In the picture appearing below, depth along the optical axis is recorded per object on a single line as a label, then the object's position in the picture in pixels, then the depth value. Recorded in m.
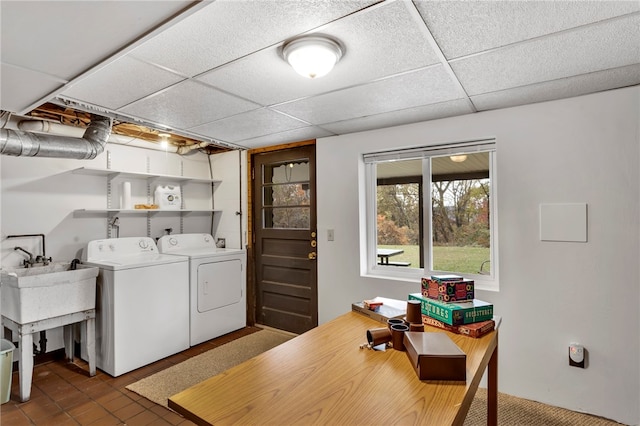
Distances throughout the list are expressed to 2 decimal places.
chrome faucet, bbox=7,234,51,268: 2.87
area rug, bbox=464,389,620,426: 2.18
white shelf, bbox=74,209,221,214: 3.23
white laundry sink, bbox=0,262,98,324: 2.45
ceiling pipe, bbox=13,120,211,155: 2.99
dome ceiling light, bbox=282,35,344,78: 1.51
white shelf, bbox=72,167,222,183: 3.17
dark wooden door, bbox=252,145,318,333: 3.62
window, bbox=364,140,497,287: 2.79
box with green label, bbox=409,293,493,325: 1.63
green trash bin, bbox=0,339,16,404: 2.37
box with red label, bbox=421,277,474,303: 1.76
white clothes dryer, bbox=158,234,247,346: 3.49
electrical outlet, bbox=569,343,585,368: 2.26
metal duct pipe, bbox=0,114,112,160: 2.54
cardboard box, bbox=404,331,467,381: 1.17
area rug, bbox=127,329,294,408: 2.62
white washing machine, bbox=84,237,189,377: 2.83
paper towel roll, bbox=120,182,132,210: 3.51
